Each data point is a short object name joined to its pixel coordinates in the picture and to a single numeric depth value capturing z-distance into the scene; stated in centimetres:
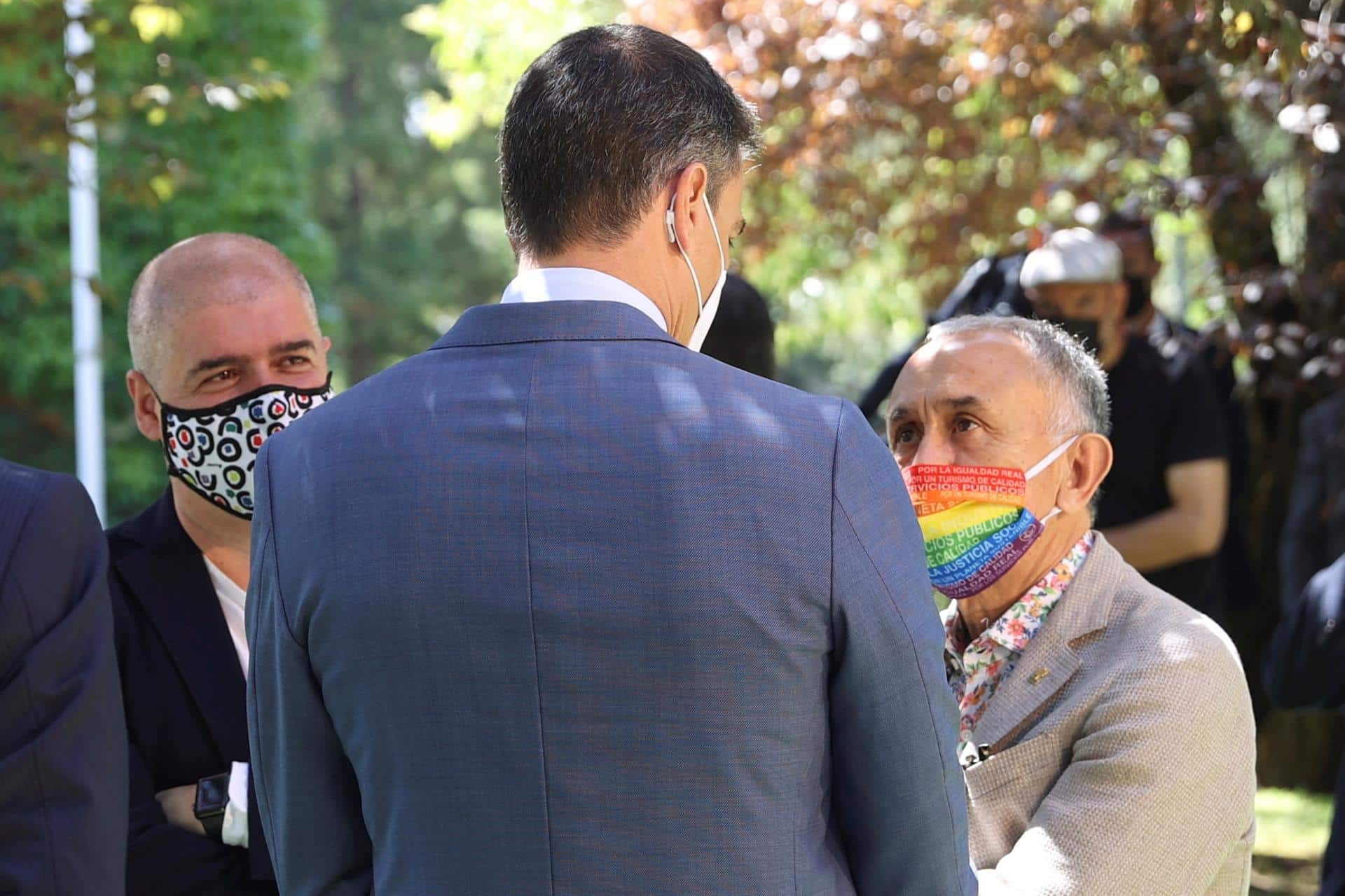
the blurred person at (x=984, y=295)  523
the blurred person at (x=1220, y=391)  586
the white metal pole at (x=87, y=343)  1399
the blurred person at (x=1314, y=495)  597
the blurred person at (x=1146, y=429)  515
